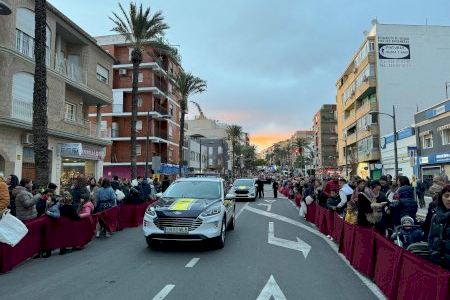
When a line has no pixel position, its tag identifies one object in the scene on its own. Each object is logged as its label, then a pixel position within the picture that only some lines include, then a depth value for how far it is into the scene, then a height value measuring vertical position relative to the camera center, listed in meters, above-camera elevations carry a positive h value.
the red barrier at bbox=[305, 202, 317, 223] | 16.38 -1.57
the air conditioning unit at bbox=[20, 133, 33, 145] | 20.91 +1.95
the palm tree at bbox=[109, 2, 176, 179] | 28.09 +10.28
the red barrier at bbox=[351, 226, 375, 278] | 7.46 -1.46
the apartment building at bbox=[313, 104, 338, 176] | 103.12 +10.17
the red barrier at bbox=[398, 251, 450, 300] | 4.33 -1.23
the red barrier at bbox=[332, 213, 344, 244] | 10.48 -1.41
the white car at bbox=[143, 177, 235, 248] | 9.47 -1.00
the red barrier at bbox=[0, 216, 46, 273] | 8.02 -1.49
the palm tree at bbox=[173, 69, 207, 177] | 45.18 +9.87
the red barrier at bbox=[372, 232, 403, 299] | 5.88 -1.41
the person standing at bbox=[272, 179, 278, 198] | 34.78 -1.08
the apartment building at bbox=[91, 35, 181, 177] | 50.97 +8.33
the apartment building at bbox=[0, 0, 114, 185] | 19.64 +4.95
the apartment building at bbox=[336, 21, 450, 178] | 50.03 +12.30
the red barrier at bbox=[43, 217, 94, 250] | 9.84 -1.40
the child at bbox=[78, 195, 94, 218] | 10.89 -0.87
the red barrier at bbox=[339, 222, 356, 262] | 8.88 -1.51
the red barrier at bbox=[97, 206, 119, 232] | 12.67 -1.36
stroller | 6.34 -1.13
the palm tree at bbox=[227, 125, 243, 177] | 103.56 +10.98
